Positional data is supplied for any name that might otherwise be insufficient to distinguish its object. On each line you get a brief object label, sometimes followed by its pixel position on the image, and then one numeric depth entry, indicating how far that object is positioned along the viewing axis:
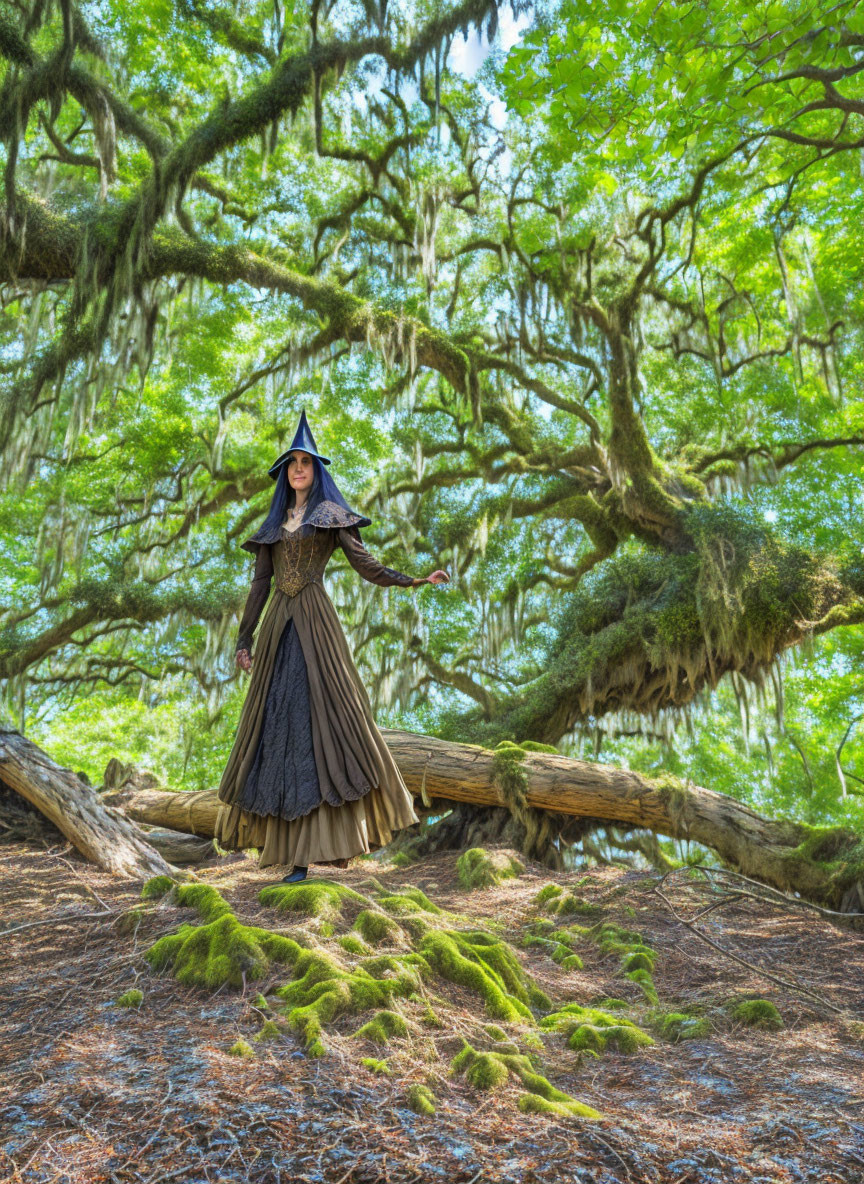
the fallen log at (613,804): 6.25
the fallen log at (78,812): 4.70
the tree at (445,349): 7.81
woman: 4.10
